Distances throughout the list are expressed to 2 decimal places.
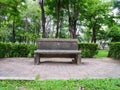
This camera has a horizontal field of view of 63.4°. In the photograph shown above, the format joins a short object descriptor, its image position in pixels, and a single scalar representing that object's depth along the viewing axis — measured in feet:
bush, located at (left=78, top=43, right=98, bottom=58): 19.51
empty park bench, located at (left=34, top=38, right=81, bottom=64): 13.68
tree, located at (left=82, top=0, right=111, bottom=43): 32.41
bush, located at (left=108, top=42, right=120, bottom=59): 18.14
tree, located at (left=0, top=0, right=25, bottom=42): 22.21
